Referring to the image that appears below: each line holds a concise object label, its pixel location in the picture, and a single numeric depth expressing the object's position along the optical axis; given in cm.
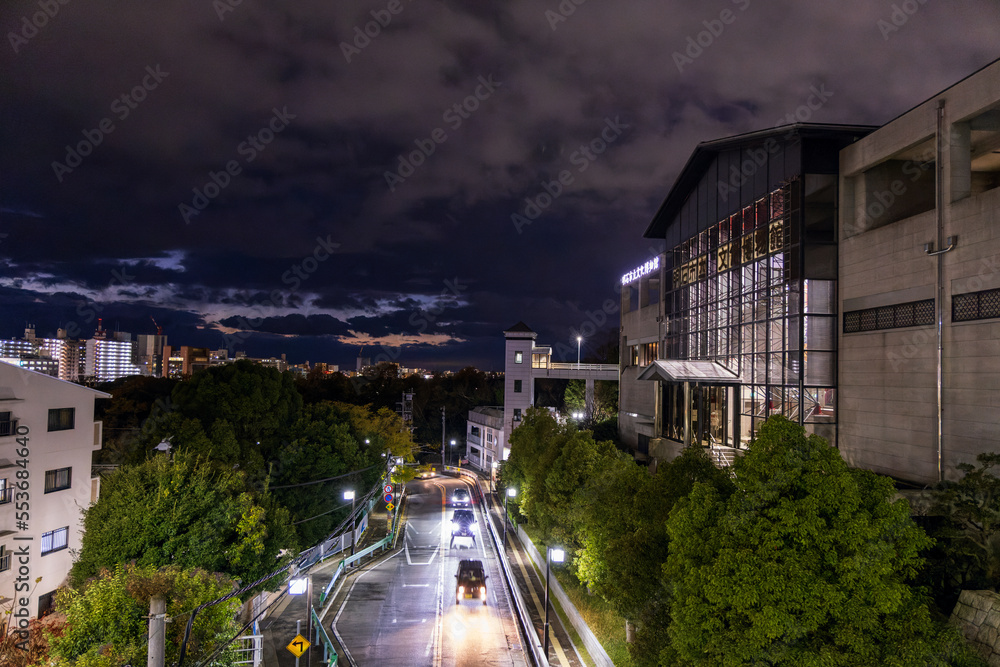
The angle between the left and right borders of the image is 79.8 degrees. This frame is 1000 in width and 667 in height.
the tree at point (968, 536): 1453
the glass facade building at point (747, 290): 2636
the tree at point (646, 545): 1457
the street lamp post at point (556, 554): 2398
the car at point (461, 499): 5544
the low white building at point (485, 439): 7500
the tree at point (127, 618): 1339
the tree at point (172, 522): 1867
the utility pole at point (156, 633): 1036
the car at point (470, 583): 2889
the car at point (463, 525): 4181
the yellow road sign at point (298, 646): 1672
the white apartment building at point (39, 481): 2594
